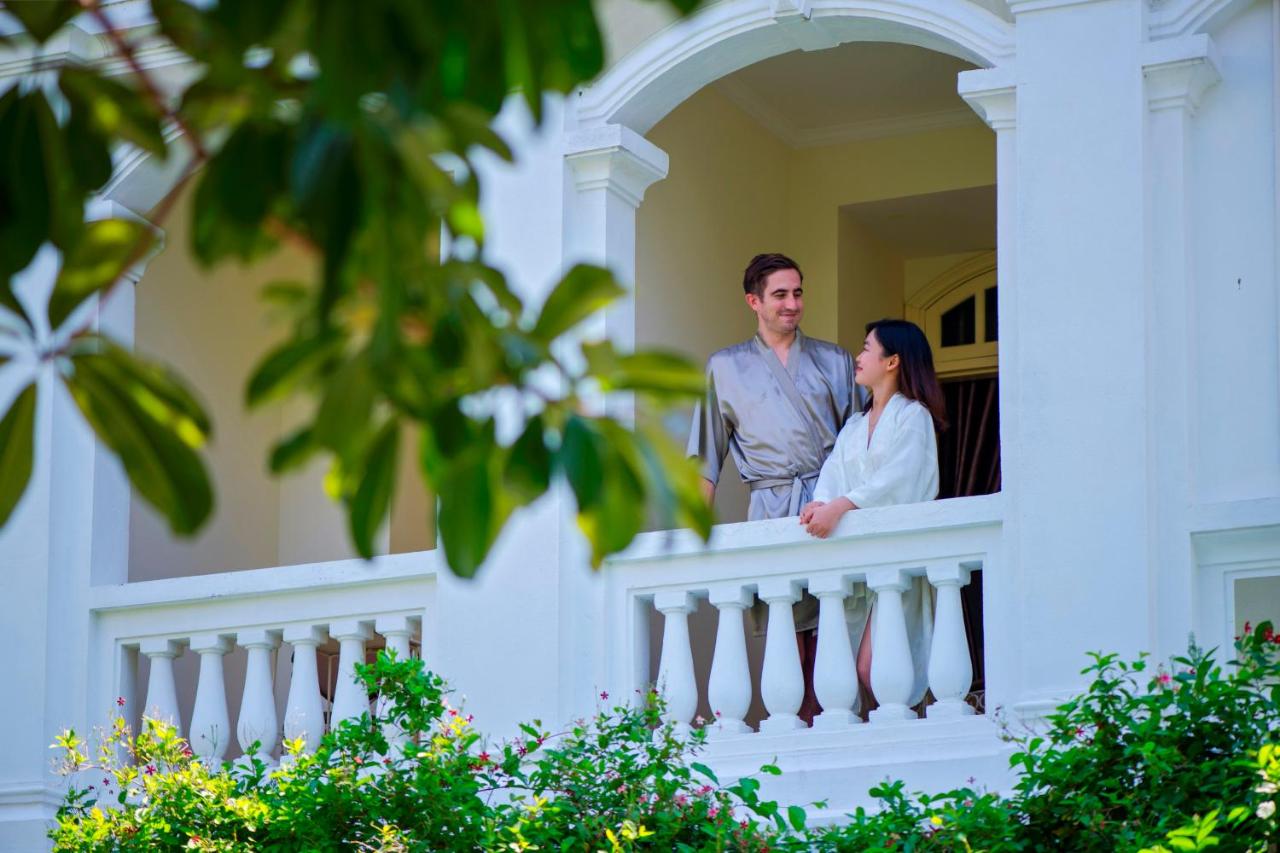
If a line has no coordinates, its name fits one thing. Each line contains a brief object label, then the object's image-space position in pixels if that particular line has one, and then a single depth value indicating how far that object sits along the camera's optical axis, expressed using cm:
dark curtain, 1883
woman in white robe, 1275
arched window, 1917
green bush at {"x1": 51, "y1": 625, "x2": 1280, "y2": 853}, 1018
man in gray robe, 1397
